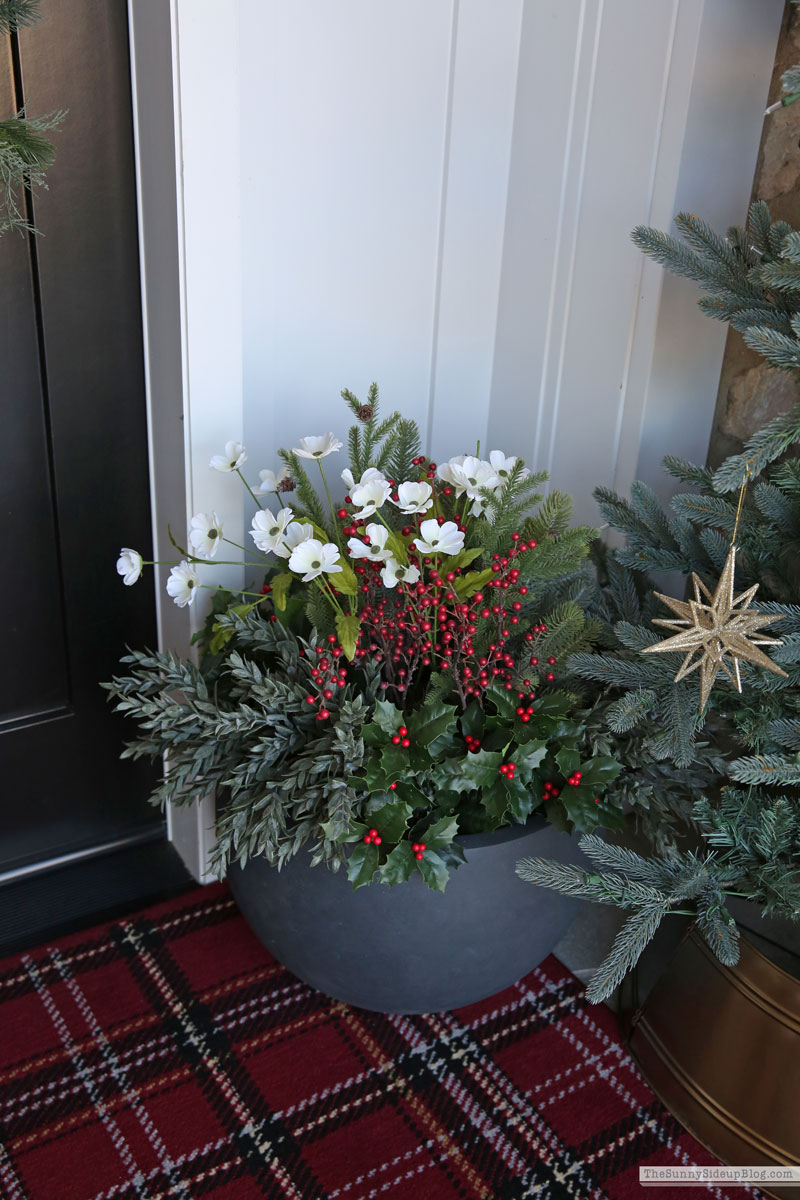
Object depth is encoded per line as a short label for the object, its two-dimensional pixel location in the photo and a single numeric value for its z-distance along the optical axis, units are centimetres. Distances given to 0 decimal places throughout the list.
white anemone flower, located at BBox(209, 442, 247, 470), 128
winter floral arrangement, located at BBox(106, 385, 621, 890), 115
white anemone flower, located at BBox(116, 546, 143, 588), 124
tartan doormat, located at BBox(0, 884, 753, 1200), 119
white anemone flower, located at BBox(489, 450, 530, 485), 128
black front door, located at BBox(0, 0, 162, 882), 130
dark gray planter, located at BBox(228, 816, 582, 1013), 122
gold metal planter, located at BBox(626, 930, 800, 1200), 116
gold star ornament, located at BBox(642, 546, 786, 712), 106
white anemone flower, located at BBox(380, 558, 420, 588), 114
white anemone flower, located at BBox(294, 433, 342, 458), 124
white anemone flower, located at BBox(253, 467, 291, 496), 130
